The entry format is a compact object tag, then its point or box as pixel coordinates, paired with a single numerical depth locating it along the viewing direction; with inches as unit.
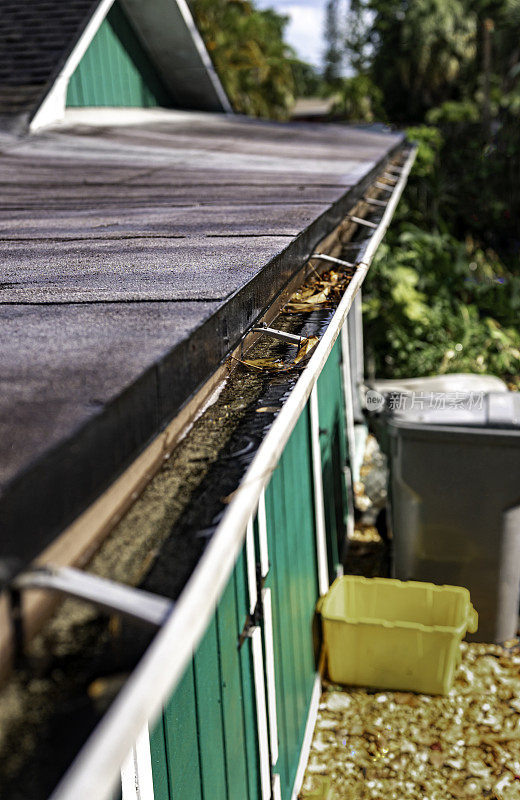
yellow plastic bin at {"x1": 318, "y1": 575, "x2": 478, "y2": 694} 171.2
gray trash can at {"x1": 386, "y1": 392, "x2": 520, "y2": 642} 178.5
